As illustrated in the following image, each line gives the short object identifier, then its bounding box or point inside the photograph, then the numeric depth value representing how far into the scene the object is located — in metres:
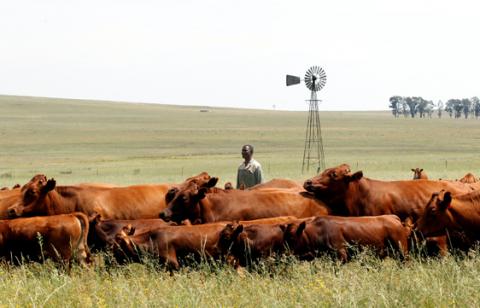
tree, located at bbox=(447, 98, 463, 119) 196.29
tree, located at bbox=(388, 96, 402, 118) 197.88
